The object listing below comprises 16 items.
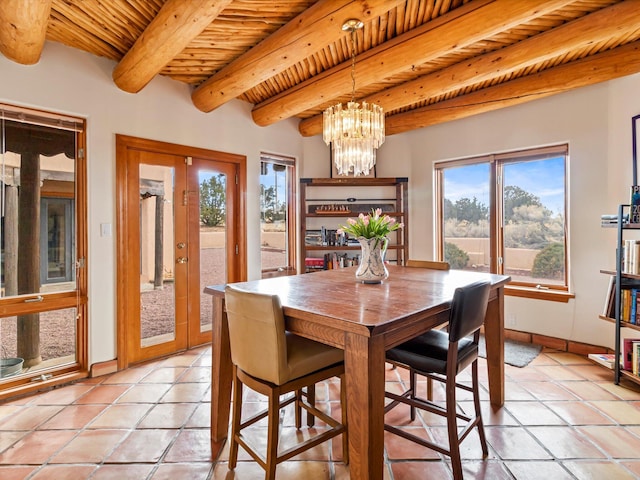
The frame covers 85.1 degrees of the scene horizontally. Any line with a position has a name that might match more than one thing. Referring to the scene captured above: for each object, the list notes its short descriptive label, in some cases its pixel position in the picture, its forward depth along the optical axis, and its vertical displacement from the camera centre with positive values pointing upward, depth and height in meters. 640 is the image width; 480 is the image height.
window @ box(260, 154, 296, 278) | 4.43 +0.30
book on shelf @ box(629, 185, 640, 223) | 2.67 +0.24
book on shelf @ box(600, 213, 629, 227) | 2.82 +0.14
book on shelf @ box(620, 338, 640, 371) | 2.80 -0.94
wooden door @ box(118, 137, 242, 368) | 3.23 -0.09
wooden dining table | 1.37 -0.40
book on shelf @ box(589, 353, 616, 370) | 2.99 -1.09
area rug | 3.29 -1.16
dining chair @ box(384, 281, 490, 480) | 1.68 -0.65
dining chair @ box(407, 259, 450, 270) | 2.89 -0.23
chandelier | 2.48 +0.76
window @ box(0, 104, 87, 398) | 2.66 -0.06
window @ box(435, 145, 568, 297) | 3.72 +0.26
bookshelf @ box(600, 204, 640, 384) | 2.73 -0.40
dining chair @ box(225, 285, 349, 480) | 1.54 -0.58
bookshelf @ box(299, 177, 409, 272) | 4.54 +0.37
